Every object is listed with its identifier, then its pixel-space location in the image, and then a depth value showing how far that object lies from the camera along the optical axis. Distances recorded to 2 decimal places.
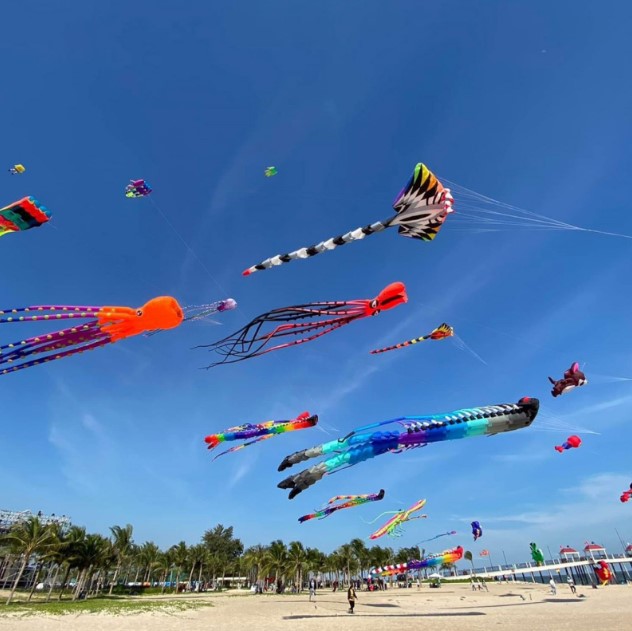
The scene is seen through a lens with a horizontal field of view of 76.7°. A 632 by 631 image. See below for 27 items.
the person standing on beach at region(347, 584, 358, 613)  30.04
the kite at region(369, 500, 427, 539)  47.88
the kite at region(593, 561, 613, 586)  60.39
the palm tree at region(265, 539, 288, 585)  66.28
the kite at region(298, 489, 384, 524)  38.22
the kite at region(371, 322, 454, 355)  25.10
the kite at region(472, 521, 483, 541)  56.14
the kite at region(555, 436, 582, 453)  27.86
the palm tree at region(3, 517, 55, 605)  40.91
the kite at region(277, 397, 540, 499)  17.75
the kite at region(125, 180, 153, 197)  18.25
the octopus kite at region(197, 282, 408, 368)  12.77
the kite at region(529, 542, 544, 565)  52.53
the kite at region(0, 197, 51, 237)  11.45
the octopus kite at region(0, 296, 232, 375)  10.18
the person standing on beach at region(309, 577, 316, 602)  44.78
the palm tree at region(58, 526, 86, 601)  44.16
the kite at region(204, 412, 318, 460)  28.61
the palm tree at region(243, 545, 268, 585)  70.25
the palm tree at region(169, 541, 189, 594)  65.69
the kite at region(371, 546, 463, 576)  61.38
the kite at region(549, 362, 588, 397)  21.83
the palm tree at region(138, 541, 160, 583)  66.44
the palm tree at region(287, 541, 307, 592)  67.75
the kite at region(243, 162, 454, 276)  13.14
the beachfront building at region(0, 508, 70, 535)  99.99
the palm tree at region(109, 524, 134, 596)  57.35
